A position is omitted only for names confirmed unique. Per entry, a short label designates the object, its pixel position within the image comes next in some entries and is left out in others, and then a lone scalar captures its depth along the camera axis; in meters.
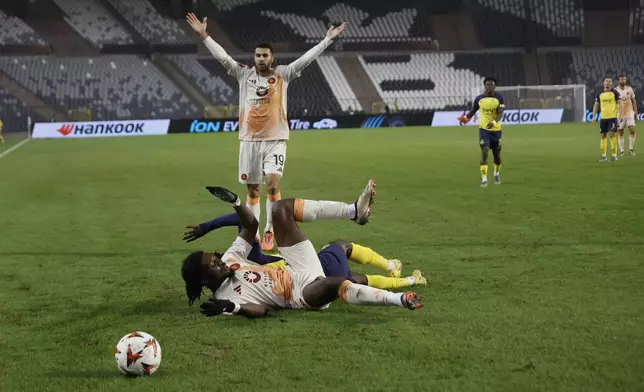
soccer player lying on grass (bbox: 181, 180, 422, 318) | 6.86
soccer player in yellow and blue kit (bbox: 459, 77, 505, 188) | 18.11
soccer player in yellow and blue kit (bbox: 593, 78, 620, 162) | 24.06
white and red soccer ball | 5.52
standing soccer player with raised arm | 10.98
